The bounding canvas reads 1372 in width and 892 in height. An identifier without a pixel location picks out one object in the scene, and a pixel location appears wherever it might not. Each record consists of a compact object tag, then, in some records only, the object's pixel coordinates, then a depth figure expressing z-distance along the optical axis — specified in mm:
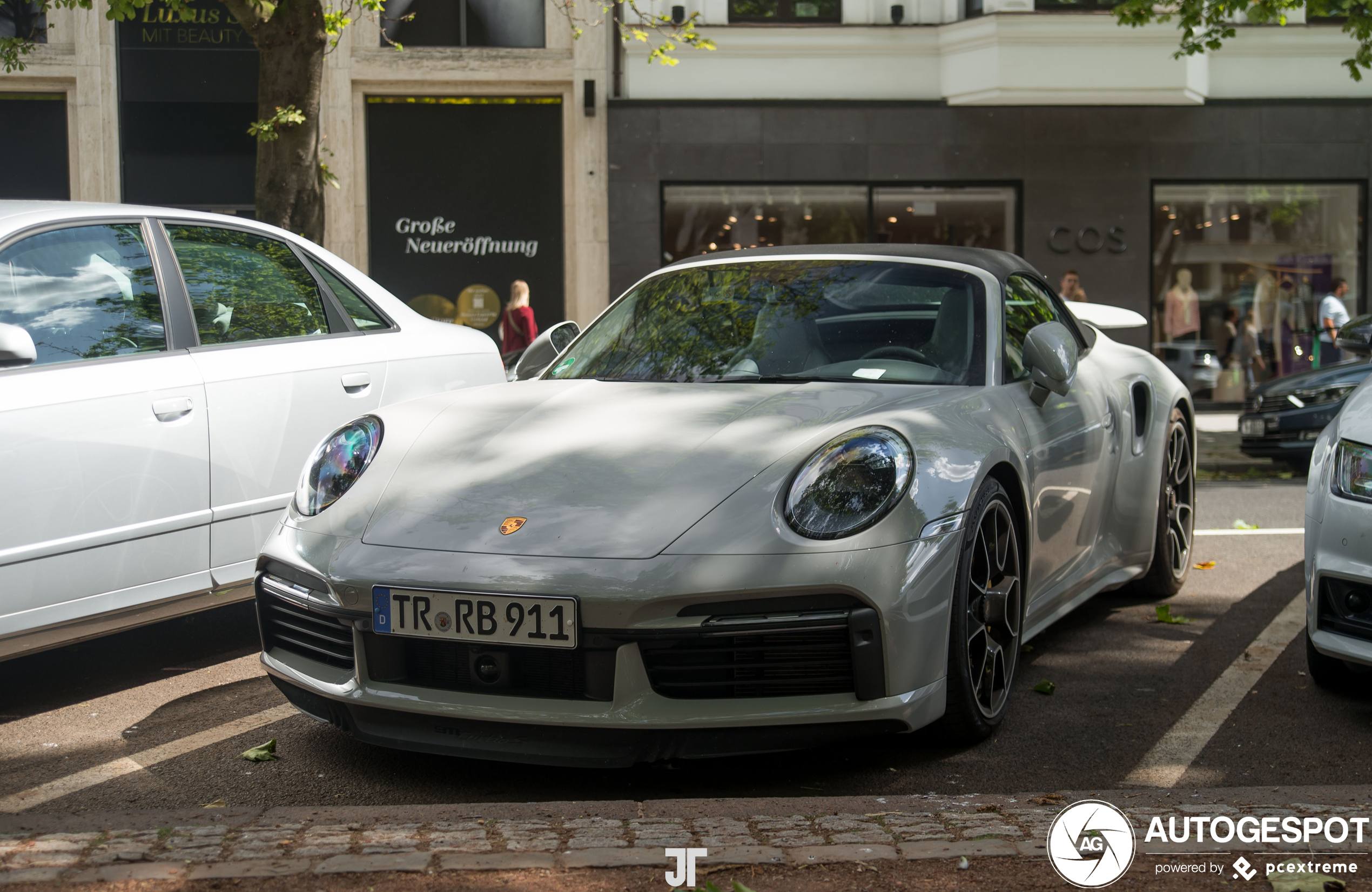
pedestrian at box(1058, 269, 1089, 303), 14828
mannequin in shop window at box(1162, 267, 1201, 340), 16875
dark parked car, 10453
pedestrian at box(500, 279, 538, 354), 14500
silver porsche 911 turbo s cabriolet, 3062
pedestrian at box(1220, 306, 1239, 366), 17016
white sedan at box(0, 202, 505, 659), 3826
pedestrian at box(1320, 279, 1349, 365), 16031
